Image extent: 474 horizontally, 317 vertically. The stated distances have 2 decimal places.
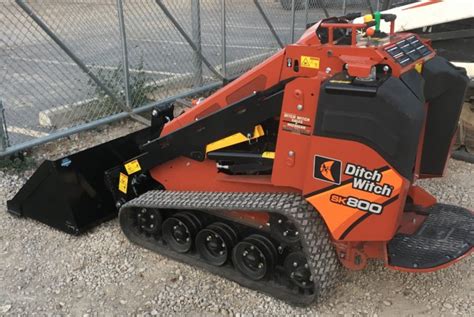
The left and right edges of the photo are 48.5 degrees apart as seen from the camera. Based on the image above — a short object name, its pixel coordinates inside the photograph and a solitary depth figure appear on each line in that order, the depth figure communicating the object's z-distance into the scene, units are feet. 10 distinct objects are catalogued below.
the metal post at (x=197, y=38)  24.38
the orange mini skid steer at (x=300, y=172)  9.78
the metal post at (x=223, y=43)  25.72
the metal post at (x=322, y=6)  35.83
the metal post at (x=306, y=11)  32.12
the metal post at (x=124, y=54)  20.39
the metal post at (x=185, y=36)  22.38
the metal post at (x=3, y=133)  17.29
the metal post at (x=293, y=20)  30.25
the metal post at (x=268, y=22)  28.25
